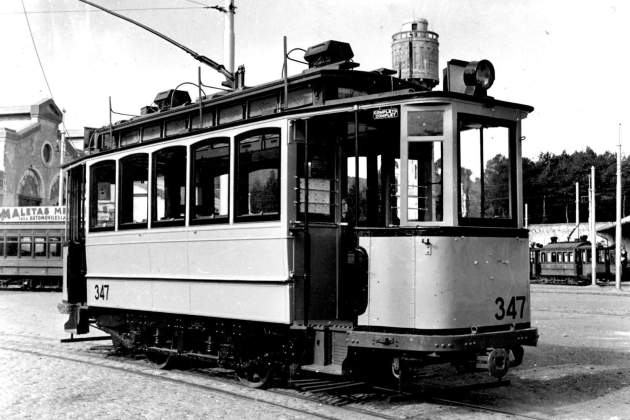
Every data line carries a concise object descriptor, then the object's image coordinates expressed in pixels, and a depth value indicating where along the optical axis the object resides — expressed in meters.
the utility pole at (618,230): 34.88
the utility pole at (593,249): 38.07
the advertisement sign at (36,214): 33.75
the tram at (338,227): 7.46
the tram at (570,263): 42.84
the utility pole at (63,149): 38.88
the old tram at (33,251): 32.75
